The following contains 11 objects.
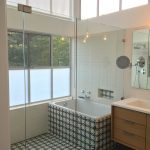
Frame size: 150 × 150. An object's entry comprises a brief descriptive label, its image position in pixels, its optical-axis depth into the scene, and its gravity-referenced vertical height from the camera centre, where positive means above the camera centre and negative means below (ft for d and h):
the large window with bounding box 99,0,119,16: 11.40 +3.60
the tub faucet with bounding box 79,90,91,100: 12.70 -2.31
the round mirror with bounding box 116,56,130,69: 10.57 -0.01
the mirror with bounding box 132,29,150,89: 9.75 +0.16
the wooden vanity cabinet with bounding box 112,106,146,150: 7.93 -3.02
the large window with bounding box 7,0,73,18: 10.91 +3.58
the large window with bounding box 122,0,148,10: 10.07 +3.36
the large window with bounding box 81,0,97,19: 12.64 +3.77
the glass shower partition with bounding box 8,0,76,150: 10.25 -0.79
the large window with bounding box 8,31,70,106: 10.31 -0.35
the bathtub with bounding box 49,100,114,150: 9.16 -3.41
